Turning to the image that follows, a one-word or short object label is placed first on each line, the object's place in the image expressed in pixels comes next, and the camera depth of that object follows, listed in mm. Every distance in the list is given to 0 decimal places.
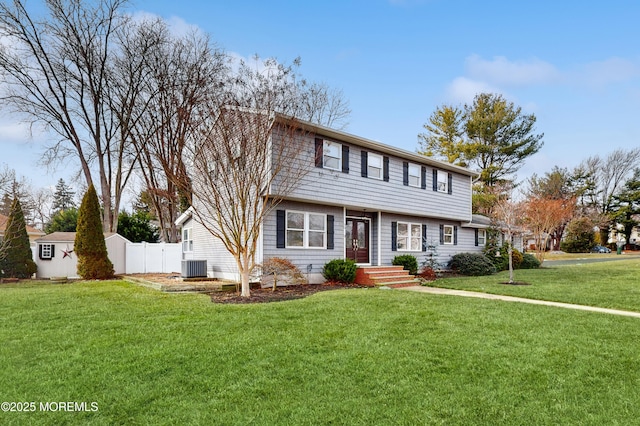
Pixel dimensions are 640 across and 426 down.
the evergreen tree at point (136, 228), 22572
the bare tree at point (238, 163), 9367
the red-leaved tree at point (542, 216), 26302
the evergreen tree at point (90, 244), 14992
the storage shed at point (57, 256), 16578
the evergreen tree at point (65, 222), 25453
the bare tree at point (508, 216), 14695
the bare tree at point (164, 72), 18922
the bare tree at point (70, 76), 17703
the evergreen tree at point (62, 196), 46769
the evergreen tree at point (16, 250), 14820
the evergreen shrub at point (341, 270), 12609
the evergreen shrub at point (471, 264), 16656
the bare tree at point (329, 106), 17953
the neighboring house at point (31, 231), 24703
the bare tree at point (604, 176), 45094
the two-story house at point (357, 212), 12352
